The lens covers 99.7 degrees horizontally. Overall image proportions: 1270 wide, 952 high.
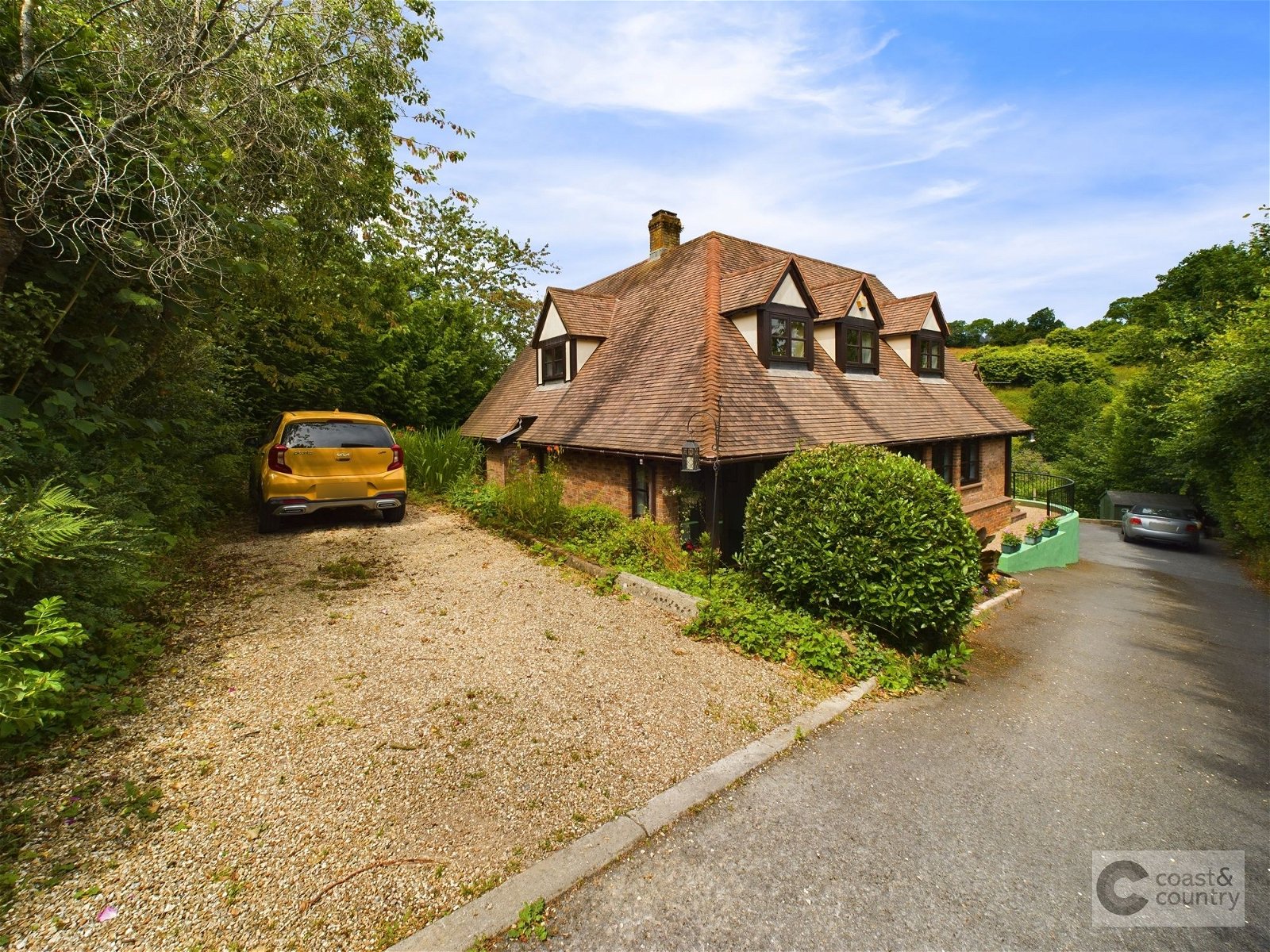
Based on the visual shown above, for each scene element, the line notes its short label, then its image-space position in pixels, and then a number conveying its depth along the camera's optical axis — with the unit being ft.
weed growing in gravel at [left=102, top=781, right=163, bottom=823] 9.61
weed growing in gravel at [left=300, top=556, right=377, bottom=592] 22.65
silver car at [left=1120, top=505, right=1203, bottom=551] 64.90
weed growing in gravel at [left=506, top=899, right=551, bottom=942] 8.20
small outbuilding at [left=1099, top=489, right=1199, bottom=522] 70.95
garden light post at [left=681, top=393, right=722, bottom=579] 24.38
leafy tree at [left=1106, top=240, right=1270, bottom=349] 79.71
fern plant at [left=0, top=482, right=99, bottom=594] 10.00
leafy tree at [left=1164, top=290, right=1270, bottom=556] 46.57
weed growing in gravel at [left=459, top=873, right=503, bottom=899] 8.70
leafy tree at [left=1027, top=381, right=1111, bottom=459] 120.78
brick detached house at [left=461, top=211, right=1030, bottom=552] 31.55
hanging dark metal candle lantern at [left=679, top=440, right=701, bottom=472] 24.36
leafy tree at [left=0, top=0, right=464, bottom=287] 13.80
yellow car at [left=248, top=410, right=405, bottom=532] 28.63
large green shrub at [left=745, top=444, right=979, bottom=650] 19.86
